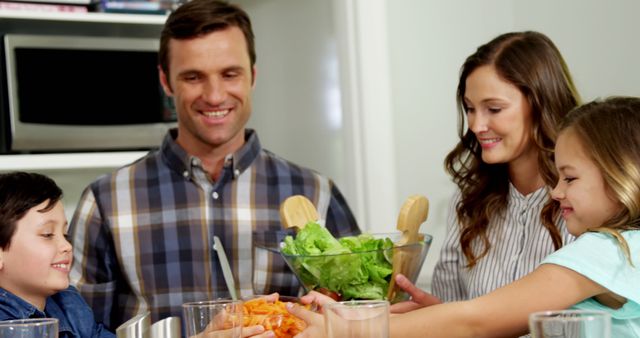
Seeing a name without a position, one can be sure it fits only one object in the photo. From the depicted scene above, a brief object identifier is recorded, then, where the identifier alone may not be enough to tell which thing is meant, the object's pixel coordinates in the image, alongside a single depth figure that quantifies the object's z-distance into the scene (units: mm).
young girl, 1440
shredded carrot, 1424
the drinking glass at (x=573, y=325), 1027
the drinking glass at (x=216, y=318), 1326
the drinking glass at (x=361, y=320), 1186
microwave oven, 2844
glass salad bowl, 1614
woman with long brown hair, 1921
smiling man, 2289
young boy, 1905
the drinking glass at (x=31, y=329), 1244
